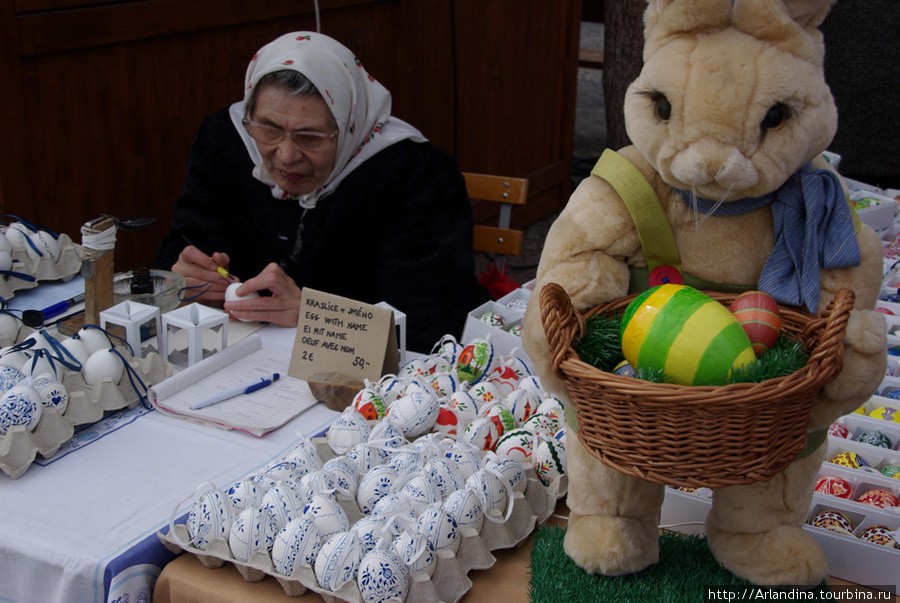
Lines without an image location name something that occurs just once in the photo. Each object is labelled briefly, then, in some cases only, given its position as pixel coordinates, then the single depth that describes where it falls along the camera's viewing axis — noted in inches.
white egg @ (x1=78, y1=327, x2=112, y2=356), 61.7
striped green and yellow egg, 39.2
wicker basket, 35.8
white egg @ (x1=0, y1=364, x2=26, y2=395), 55.5
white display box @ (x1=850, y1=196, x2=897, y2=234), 102.0
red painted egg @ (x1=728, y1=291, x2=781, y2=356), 41.8
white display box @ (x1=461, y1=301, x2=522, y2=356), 71.4
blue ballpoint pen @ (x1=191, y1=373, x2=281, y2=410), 62.7
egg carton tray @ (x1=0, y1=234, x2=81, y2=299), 76.4
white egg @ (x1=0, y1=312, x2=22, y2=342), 65.6
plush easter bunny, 41.2
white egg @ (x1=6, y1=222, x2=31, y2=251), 76.3
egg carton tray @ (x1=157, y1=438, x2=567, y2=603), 43.9
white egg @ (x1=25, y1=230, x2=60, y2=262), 77.1
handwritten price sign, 64.9
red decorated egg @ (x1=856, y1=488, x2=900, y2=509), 55.7
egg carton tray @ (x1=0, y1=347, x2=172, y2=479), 53.1
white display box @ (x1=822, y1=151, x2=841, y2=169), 99.2
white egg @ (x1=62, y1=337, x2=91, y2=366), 60.4
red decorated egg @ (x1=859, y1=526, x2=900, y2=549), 50.9
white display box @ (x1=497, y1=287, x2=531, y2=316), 83.4
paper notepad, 61.3
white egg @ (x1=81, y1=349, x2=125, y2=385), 60.1
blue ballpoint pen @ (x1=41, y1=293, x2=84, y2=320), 74.5
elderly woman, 84.1
